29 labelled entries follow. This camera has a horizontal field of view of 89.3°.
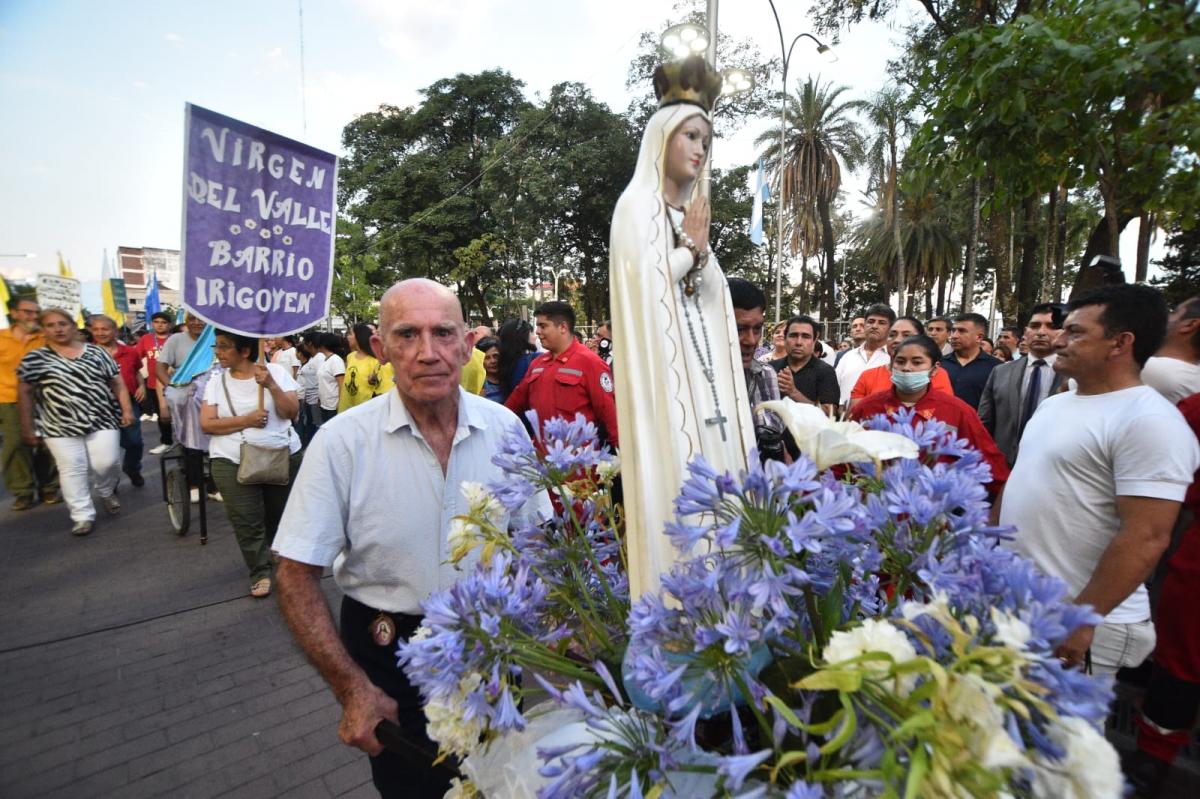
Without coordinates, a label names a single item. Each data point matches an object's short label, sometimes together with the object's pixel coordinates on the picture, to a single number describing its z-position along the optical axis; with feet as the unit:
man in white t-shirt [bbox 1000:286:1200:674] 6.74
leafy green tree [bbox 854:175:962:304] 109.81
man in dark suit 15.39
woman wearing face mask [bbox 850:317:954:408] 17.20
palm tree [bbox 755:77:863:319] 89.71
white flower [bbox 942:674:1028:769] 1.73
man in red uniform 14.75
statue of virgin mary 3.44
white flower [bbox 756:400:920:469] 2.61
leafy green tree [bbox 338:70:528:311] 96.48
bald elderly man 5.58
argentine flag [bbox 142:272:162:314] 43.83
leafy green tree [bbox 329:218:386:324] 95.61
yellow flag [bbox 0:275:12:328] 25.29
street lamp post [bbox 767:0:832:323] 44.37
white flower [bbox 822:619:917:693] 2.04
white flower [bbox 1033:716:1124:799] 1.86
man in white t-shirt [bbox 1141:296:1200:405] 10.87
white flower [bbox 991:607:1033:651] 1.95
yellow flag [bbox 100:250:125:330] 48.98
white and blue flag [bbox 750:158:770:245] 32.65
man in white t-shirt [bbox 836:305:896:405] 20.20
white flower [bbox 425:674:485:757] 2.99
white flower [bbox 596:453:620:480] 3.85
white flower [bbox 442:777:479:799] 3.47
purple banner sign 10.08
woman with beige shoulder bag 15.33
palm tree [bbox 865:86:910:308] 90.79
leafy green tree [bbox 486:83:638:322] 76.59
